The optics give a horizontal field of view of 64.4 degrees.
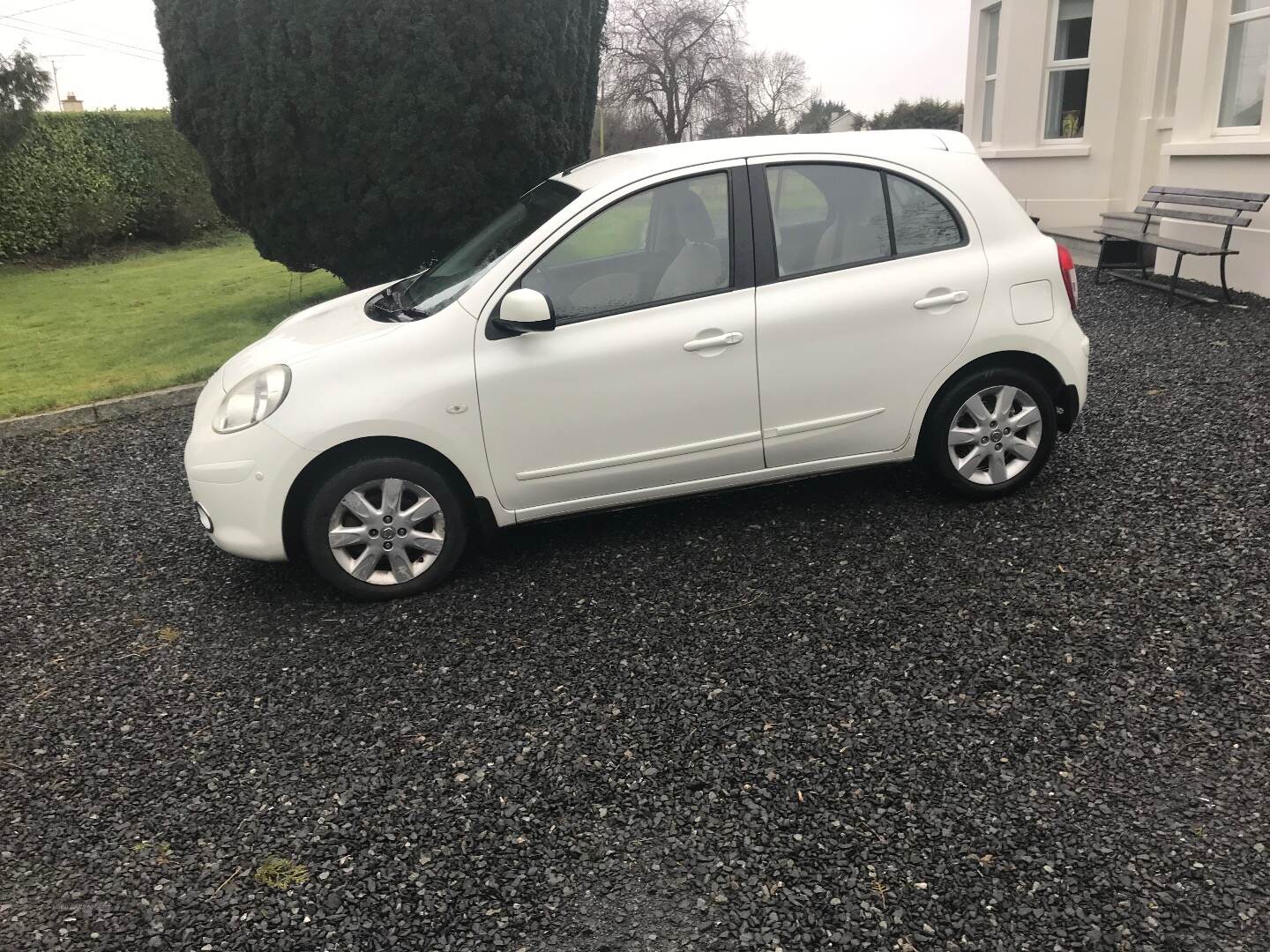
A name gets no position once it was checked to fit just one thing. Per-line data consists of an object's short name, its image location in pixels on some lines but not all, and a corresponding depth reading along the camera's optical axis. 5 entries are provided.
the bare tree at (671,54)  48.75
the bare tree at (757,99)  50.81
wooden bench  8.69
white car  4.21
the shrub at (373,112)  8.99
